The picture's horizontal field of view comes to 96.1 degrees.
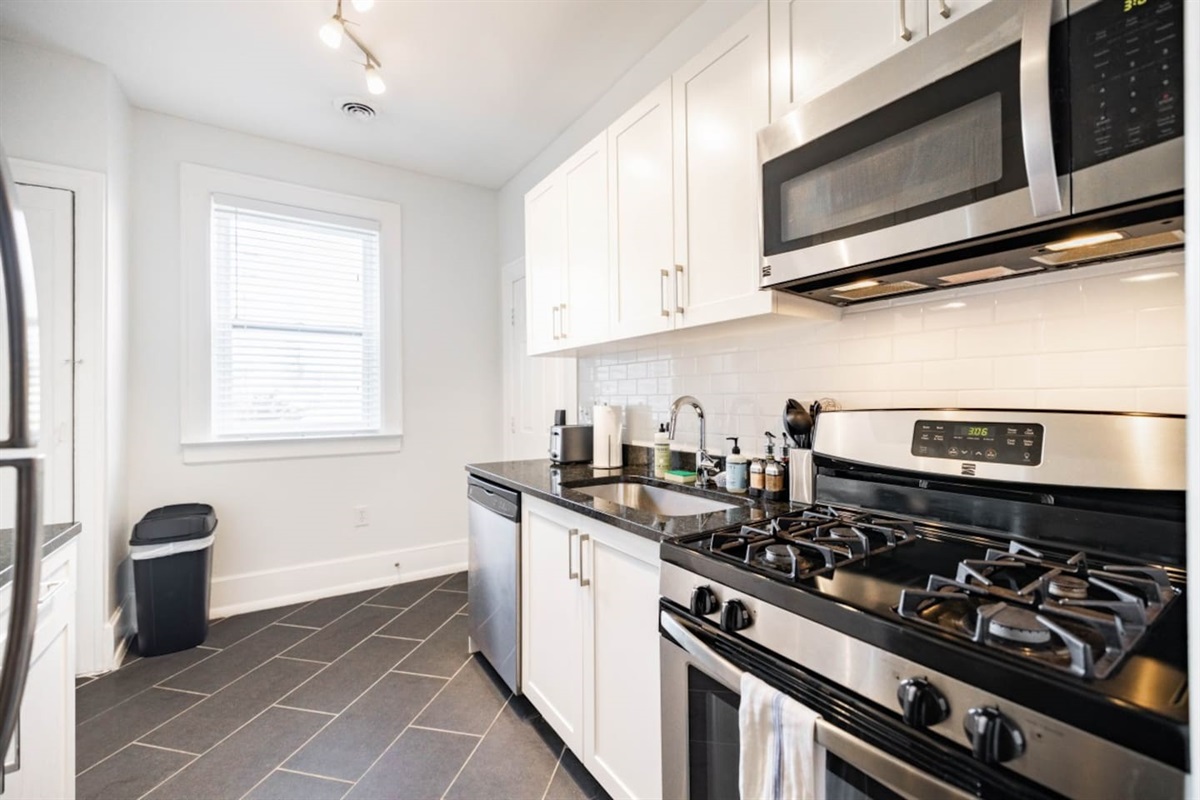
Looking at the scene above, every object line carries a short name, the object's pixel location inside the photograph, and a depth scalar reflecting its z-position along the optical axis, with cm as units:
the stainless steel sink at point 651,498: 198
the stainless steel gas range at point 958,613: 65
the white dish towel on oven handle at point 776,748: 89
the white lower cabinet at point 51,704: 113
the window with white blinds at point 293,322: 318
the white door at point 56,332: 240
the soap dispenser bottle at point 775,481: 169
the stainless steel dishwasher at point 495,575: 211
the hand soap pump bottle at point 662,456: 226
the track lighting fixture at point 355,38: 205
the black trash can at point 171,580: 261
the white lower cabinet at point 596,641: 140
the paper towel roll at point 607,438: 255
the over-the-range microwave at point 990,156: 86
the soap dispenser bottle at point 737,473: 186
